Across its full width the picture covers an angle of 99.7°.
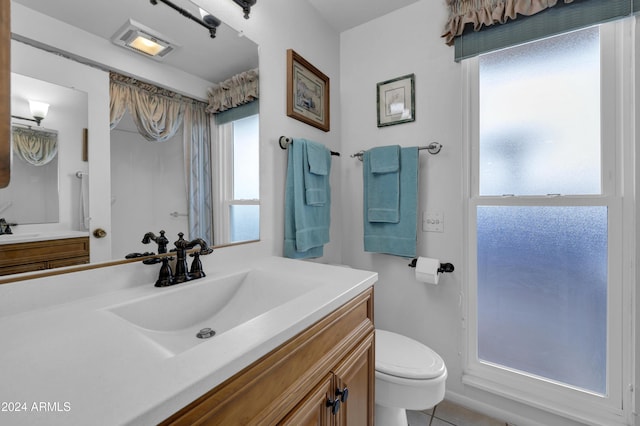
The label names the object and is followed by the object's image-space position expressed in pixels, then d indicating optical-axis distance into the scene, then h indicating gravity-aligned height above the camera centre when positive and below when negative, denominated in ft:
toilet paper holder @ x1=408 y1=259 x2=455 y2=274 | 5.03 -1.08
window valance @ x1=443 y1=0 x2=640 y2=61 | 3.81 +2.96
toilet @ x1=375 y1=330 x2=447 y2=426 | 3.64 -2.34
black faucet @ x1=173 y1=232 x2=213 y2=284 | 2.91 -0.54
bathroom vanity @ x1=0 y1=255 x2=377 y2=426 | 1.19 -0.79
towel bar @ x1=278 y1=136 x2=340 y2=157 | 4.63 +1.21
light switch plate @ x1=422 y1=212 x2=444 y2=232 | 5.24 -0.23
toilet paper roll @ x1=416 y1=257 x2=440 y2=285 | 4.89 -1.10
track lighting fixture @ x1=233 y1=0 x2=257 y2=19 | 3.91 +3.03
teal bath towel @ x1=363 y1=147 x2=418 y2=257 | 5.19 -0.22
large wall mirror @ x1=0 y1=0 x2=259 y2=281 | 2.31 +0.84
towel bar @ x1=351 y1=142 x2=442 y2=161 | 5.13 +1.20
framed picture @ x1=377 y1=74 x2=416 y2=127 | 5.48 +2.31
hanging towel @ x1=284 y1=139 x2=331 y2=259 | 4.66 +0.03
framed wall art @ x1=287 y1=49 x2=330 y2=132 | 4.84 +2.35
